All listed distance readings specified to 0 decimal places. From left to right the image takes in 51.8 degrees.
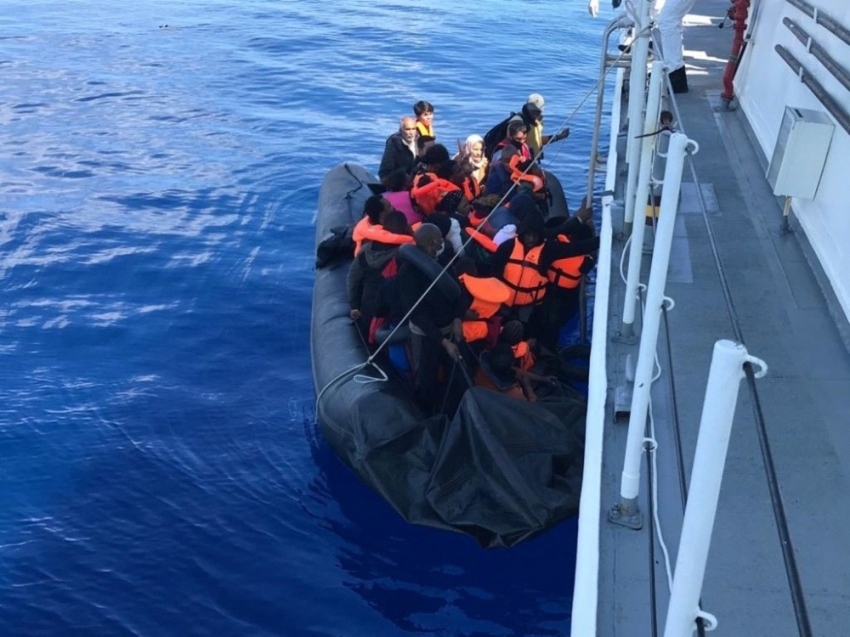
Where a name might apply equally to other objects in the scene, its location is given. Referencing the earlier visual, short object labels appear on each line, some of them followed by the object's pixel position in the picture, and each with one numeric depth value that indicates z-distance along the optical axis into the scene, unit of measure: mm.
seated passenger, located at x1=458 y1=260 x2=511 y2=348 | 5922
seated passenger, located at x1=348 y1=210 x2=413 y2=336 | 6367
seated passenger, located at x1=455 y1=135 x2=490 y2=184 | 8164
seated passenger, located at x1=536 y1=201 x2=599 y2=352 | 6176
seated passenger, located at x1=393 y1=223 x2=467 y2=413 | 5754
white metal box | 5328
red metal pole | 8203
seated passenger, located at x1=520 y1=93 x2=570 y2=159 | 8891
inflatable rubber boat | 5066
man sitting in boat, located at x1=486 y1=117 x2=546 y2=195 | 7816
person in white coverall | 8641
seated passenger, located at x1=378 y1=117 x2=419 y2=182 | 8820
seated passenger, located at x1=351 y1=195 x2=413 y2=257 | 6480
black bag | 7773
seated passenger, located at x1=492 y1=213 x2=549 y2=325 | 6051
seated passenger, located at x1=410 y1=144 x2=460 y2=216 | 7629
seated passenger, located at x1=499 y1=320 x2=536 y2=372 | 6023
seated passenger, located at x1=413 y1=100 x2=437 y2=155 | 9000
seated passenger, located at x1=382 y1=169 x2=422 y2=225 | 7641
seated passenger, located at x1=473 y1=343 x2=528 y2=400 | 5879
